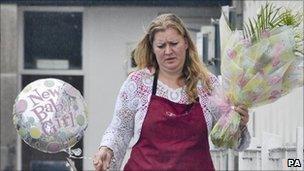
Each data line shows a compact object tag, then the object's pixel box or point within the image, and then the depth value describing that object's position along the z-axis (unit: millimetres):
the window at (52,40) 25021
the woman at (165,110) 9144
